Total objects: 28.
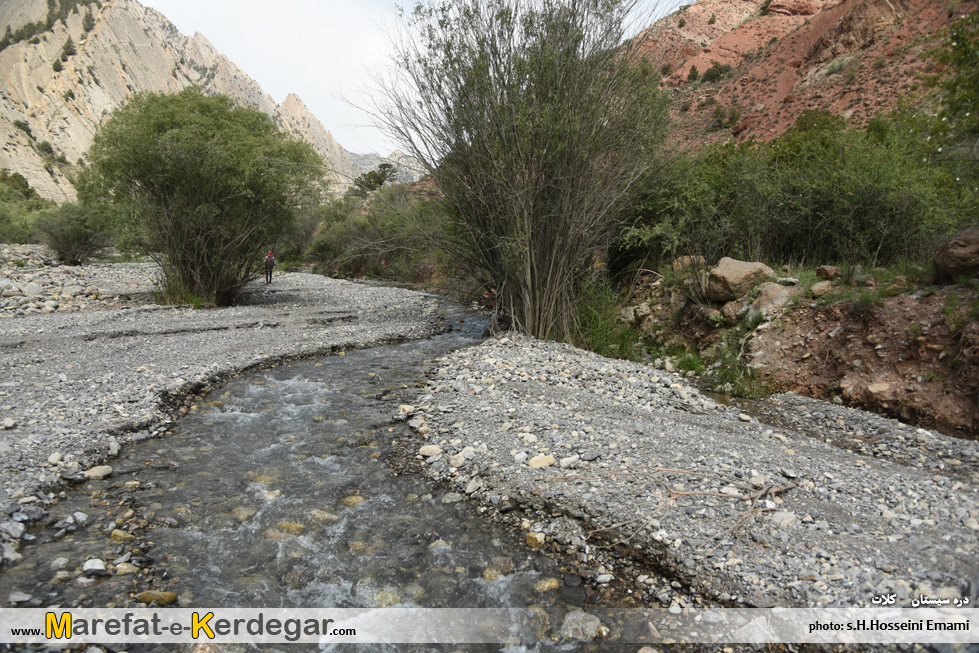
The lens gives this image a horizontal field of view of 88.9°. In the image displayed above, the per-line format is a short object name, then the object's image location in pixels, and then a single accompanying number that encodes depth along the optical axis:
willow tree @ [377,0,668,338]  7.75
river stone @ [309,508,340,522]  3.69
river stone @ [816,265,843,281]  6.98
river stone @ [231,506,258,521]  3.66
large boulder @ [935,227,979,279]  5.49
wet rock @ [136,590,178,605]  2.72
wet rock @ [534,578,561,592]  2.96
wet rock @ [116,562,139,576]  2.92
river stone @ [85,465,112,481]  4.01
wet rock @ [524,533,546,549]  3.35
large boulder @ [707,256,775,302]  7.70
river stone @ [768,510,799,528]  3.15
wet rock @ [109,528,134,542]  3.23
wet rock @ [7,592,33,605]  2.62
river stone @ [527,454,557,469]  4.19
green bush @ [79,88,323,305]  12.23
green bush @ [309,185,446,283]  9.63
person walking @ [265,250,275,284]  20.33
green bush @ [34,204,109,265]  21.53
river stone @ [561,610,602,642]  2.61
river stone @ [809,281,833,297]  6.77
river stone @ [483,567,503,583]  3.08
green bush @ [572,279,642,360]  8.72
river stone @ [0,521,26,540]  3.13
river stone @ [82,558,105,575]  2.90
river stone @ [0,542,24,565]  2.94
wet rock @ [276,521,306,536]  3.51
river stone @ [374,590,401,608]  2.88
